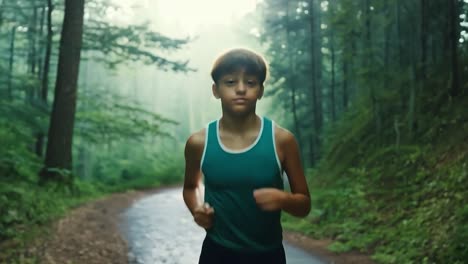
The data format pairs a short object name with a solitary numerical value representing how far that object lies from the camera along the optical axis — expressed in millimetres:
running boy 2211
